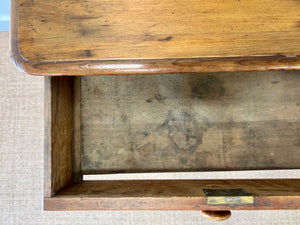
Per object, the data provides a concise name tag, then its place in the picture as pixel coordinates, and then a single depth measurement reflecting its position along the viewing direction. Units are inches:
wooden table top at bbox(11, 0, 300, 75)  22.1
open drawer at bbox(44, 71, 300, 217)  35.5
